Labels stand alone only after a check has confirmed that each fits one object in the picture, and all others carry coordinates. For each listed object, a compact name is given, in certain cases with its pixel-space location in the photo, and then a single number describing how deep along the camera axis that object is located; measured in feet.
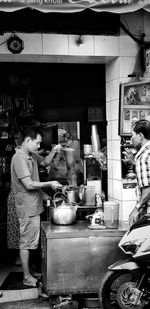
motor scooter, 16.49
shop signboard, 17.25
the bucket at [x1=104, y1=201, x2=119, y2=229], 18.97
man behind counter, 20.70
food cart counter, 18.15
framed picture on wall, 21.09
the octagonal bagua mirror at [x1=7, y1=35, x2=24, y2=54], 20.16
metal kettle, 19.52
